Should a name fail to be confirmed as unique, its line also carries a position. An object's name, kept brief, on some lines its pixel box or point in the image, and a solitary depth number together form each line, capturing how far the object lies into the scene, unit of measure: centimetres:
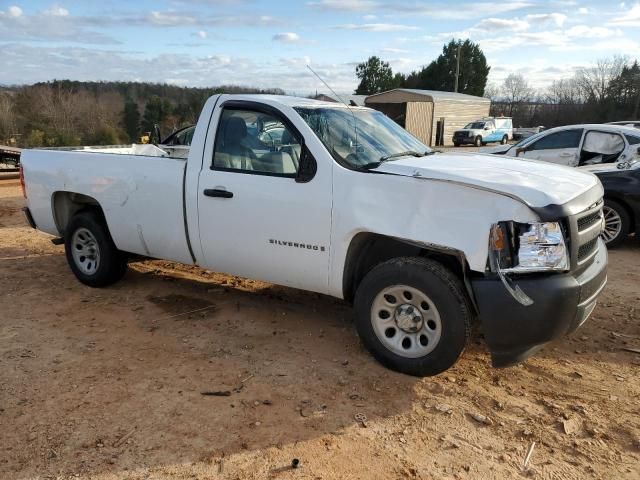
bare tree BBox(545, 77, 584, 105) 5543
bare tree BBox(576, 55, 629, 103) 5073
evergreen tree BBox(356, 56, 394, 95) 6391
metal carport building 4019
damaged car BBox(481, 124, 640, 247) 744
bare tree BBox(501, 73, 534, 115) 7181
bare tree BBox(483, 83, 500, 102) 7150
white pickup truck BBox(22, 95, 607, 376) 330
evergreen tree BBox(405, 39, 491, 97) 6159
